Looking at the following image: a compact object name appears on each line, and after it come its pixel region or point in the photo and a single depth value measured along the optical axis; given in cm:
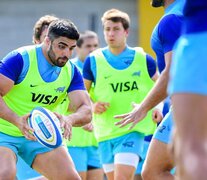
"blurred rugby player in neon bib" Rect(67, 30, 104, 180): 1925
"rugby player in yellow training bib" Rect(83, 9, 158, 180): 1842
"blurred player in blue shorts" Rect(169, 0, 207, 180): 808
